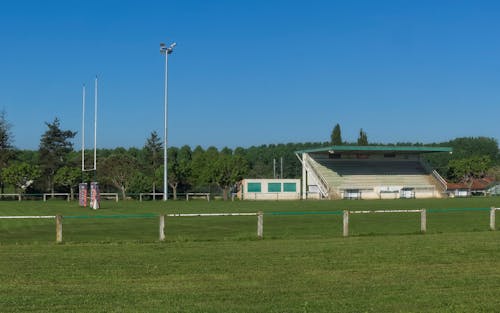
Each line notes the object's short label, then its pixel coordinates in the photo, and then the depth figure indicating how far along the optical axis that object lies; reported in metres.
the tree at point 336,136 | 121.81
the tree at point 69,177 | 76.56
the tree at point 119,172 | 80.12
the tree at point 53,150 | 84.88
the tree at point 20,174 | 74.50
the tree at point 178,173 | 84.88
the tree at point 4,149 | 83.79
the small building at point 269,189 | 81.81
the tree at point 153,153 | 102.32
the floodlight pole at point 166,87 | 65.51
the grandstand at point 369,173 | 89.19
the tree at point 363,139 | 121.19
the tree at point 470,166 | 109.06
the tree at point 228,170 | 84.06
